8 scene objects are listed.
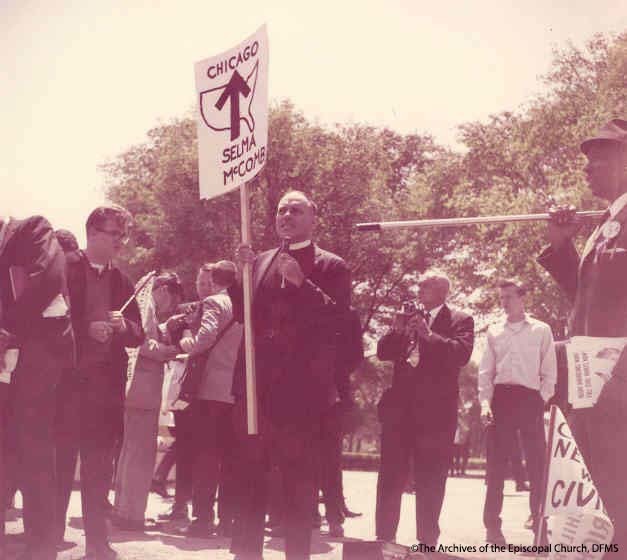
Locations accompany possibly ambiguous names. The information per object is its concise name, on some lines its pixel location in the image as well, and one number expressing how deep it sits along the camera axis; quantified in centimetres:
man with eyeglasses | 698
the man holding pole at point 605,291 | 457
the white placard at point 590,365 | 460
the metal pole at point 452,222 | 563
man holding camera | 837
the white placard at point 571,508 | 448
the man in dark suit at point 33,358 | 598
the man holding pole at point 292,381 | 649
